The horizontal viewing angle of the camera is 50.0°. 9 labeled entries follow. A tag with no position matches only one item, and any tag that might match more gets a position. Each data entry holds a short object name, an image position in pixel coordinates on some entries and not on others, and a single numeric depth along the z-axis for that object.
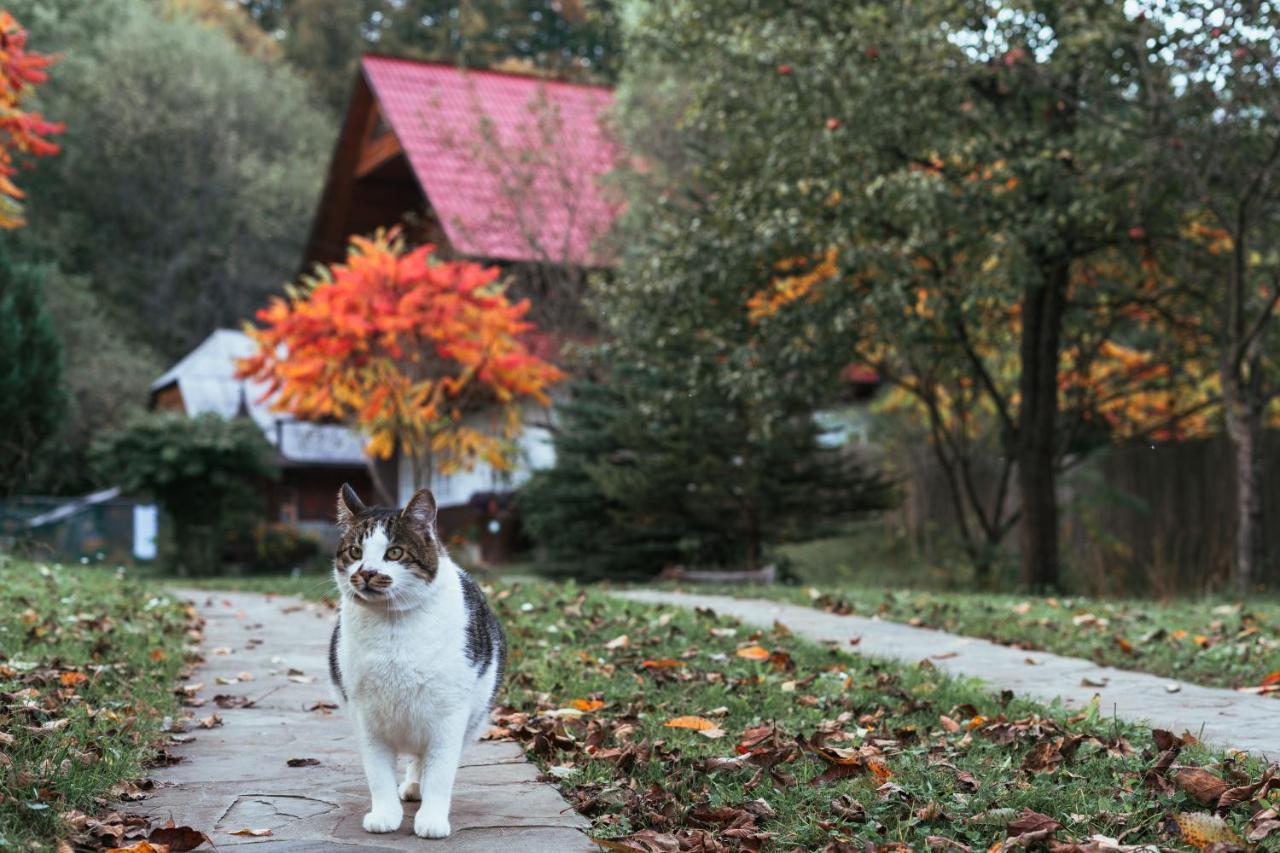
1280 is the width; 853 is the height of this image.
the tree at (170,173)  33.12
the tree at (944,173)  11.49
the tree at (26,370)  20.36
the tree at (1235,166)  10.60
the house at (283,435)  25.30
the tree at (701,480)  14.98
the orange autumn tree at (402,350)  14.41
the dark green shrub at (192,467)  21.14
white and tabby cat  3.75
